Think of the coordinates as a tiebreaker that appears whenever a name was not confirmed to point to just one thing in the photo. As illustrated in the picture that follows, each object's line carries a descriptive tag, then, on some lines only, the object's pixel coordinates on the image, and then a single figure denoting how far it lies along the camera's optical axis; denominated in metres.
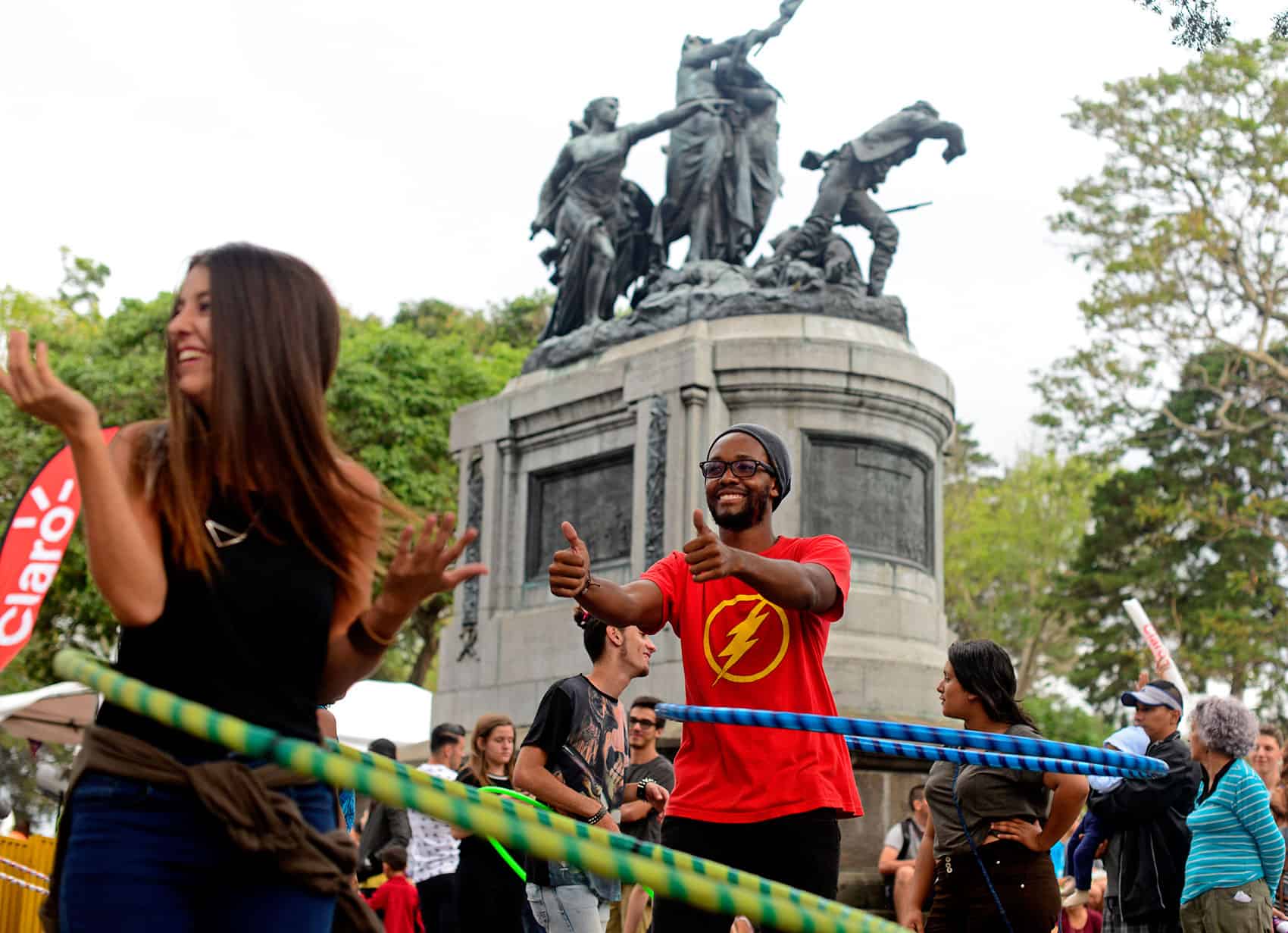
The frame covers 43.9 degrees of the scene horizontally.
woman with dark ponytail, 6.02
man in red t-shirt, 5.08
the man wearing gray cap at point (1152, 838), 8.46
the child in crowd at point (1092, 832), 8.61
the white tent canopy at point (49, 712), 19.44
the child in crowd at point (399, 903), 11.31
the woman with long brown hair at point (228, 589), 2.87
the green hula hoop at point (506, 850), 6.73
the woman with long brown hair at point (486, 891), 7.82
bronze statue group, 19.69
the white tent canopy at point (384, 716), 21.16
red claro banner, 16.38
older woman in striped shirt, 7.60
